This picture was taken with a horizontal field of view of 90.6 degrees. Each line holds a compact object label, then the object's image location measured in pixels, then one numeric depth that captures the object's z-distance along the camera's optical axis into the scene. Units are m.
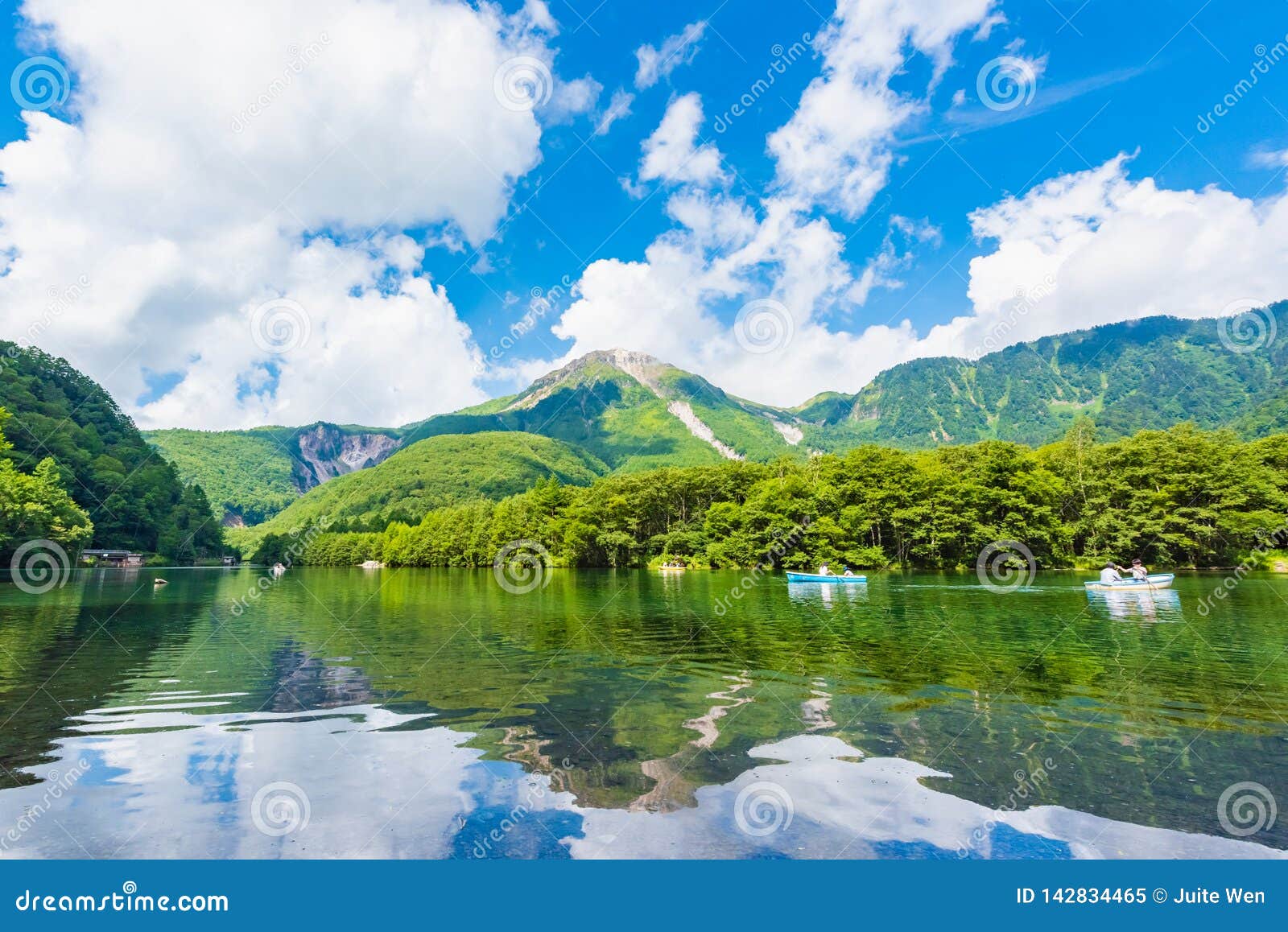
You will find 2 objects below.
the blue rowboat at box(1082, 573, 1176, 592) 42.28
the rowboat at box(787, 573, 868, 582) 57.61
